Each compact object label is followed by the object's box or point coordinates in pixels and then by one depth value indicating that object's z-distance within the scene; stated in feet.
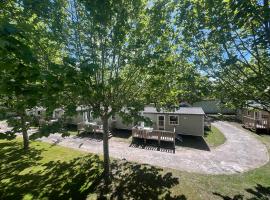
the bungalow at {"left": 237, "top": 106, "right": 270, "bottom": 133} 70.36
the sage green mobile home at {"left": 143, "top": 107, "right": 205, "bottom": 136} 63.98
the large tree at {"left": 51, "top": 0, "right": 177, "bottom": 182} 19.43
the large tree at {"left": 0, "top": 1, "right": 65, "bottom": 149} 9.34
